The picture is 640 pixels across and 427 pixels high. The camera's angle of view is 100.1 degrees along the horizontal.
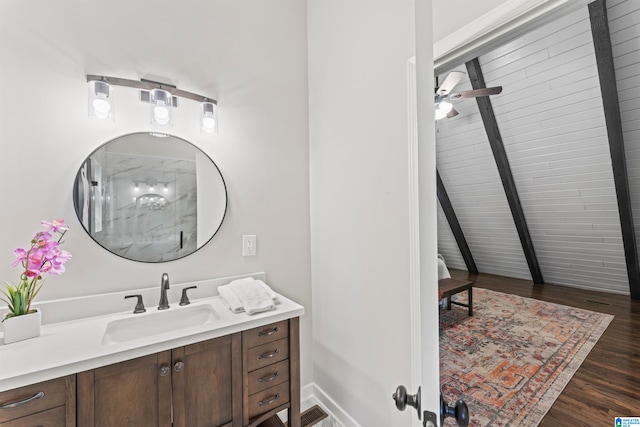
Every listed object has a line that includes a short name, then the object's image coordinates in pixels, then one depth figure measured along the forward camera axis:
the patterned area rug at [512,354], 1.94
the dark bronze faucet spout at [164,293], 1.34
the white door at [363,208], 1.30
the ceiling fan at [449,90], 2.13
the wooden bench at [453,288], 3.08
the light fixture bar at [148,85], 1.29
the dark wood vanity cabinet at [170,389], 0.93
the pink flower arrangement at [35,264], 1.03
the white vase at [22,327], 1.00
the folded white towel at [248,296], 1.32
